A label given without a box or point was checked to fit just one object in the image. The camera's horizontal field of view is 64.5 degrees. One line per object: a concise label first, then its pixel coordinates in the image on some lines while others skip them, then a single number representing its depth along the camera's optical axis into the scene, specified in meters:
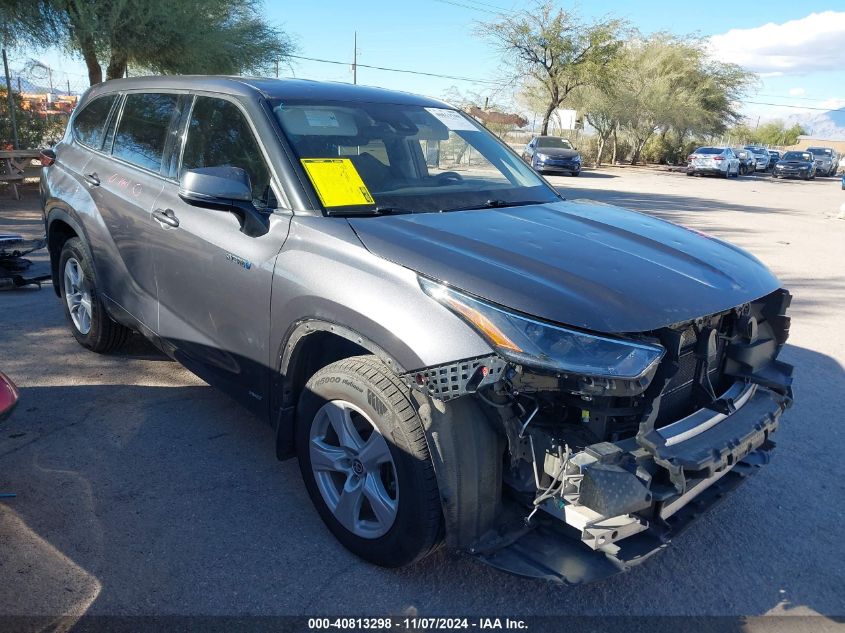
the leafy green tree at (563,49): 32.12
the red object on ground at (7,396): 2.57
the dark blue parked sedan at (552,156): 26.55
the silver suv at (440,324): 2.22
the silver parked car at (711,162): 34.41
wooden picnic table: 12.33
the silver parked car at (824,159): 43.28
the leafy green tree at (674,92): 40.69
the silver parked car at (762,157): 43.53
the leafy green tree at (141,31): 12.48
